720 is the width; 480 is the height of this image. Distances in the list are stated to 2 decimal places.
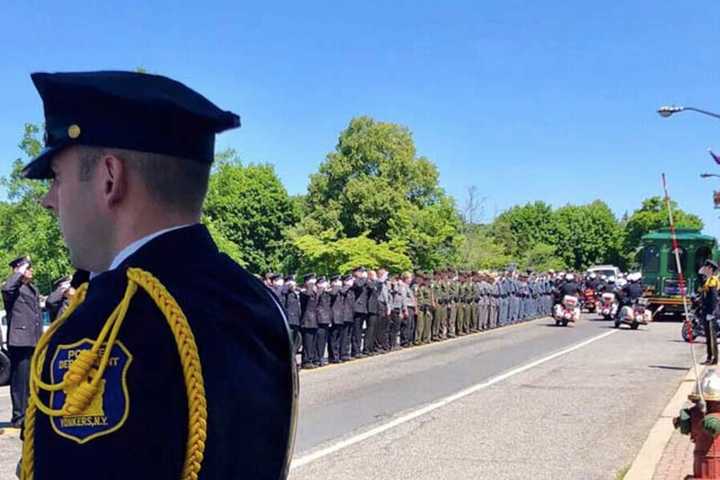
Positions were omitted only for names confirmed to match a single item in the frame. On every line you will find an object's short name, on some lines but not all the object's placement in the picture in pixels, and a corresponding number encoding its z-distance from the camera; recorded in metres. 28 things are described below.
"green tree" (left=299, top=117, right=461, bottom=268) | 56.47
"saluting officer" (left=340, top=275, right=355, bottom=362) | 18.48
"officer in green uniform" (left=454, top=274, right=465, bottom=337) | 26.69
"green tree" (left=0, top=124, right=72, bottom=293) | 45.09
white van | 56.34
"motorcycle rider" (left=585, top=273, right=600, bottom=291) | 41.67
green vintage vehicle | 33.25
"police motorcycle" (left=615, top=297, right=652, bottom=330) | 28.92
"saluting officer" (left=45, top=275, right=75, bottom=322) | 10.34
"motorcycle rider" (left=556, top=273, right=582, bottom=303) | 30.34
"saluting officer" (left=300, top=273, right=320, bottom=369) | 17.19
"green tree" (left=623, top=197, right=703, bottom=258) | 93.56
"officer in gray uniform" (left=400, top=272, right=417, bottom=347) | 22.33
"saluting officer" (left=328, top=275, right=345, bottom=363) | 18.16
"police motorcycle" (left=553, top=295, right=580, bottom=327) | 30.27
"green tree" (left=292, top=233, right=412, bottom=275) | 51.72
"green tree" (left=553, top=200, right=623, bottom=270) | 94.06
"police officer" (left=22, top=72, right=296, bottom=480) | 1.44
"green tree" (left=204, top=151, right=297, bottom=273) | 68.81
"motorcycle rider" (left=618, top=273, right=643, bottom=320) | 29.72
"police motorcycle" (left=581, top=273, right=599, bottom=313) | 40.72
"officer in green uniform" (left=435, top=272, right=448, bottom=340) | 24.88
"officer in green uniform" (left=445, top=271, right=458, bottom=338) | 25.94
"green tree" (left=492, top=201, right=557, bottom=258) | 89.56
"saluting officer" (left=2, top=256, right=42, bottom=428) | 10.04
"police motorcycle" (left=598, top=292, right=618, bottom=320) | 34.09
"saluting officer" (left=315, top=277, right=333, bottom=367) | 17.55
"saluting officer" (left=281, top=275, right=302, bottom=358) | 17.06
